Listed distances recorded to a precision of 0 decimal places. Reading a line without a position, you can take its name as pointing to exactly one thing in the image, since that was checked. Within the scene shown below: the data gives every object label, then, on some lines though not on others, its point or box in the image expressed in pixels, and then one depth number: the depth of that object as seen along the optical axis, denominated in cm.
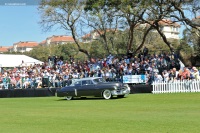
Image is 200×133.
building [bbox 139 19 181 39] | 14904
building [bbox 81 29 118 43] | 4847
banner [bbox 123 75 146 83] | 2805
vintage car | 2155
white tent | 5100
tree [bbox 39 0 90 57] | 4272
